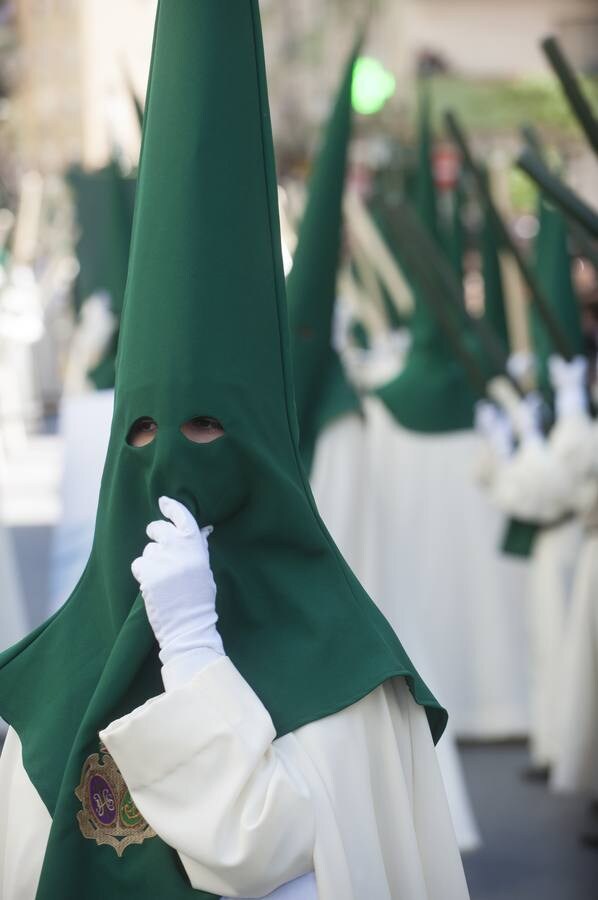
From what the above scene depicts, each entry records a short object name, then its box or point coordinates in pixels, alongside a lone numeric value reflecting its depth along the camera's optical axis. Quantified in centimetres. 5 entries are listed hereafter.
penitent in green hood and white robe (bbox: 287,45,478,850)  984
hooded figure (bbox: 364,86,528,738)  1331
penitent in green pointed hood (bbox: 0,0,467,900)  448
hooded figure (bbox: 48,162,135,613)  953
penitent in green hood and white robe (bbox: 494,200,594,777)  1075
